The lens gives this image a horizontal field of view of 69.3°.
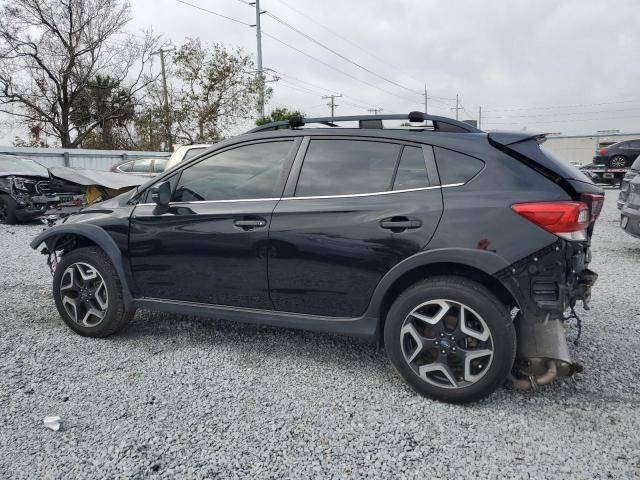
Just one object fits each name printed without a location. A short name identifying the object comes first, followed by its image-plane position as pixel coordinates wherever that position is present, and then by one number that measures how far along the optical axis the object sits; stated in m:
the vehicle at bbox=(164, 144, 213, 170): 6.20
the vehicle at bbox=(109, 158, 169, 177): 14.08
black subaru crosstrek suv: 2.59
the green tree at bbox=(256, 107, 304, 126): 26.25
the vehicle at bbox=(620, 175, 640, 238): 6.55
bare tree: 26.48
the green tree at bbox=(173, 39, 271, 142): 31.42
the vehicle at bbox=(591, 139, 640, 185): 19.33
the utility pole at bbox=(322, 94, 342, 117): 67.48
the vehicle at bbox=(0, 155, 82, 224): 10.52
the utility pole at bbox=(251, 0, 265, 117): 30.64
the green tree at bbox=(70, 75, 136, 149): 30.45
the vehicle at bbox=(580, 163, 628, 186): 19.84
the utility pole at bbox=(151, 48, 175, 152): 31.48
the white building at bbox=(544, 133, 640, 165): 41.16
